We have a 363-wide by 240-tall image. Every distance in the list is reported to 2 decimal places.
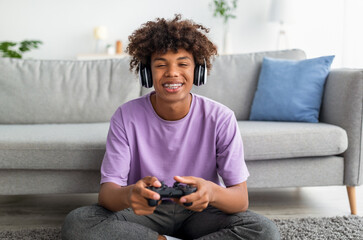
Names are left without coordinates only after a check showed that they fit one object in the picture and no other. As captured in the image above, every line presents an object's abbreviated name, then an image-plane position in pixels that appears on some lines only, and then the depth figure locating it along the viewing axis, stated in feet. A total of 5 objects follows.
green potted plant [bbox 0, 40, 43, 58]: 12.92
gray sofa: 6.14
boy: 4.47
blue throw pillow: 7.49
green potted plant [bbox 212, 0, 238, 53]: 16.22
